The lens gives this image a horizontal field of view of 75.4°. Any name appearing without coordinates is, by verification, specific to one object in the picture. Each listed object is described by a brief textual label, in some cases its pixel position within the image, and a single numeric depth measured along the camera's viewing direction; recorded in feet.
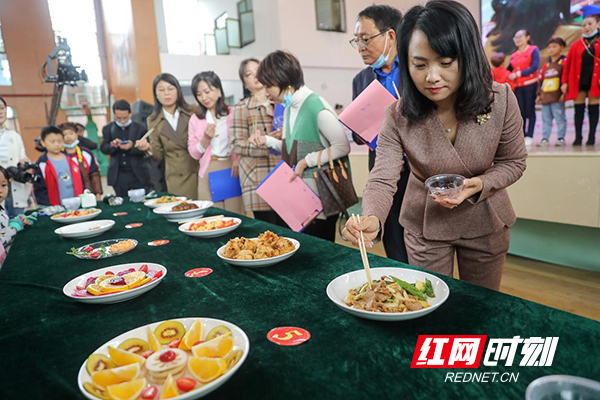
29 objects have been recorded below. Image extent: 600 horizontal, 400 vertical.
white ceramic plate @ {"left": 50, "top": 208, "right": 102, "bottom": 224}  6.39
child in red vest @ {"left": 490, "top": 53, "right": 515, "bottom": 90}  17.83
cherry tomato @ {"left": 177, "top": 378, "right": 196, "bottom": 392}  1.86
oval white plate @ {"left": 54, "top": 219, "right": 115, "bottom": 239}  5.35
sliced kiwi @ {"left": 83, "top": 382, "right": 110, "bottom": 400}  1.82
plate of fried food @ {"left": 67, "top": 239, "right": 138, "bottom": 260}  4.29
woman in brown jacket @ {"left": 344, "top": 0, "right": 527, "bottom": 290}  3.32
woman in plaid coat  8.07
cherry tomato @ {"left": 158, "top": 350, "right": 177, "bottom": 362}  2.04
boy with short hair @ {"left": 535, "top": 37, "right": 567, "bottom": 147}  14.69
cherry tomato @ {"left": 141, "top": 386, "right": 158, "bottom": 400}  1.82
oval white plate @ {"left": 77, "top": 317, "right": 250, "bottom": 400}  1.77
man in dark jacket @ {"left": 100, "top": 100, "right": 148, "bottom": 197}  10.73
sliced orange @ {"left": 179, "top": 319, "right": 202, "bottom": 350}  2.21
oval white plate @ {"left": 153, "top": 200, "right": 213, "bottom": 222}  5.95
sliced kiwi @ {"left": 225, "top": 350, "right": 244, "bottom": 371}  2.02
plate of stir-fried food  2.42
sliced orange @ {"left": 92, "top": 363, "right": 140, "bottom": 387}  1.91
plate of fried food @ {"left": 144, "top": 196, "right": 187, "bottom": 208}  7.15
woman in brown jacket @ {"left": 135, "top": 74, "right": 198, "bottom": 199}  9.56
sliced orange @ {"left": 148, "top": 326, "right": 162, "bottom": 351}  2.24
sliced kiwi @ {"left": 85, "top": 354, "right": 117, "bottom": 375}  2.01
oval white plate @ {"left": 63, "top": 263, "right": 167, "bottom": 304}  2.96
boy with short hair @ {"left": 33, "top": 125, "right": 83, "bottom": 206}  10.18
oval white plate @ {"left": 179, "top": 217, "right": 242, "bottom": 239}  4.71
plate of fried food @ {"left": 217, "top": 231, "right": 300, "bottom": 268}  3.60
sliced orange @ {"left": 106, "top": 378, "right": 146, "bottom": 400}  1.80
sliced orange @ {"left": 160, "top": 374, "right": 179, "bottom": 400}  1.80
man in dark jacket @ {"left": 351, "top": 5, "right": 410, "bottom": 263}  5.37
